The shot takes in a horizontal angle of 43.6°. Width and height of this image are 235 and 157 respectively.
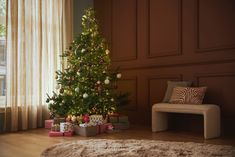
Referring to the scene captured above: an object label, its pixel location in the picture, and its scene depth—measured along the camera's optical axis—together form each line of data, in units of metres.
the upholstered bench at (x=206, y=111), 3.55
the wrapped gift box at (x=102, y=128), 4.14
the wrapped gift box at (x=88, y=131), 3.89
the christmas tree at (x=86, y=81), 4.36
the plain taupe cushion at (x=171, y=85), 4.22
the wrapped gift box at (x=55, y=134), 3.91
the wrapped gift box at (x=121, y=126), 4.38
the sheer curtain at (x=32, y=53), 4.51
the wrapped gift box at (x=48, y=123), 4.55
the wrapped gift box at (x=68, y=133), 3.94
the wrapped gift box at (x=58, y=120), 4.32
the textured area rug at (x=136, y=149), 2.68
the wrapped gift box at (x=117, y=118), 4.45
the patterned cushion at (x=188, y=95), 3.89
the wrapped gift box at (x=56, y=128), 4.06
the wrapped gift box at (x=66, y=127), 3.97
